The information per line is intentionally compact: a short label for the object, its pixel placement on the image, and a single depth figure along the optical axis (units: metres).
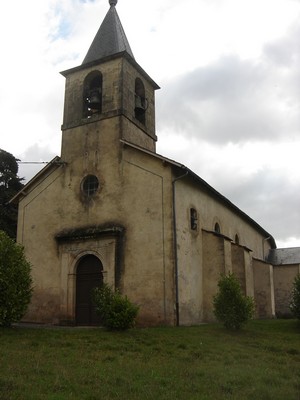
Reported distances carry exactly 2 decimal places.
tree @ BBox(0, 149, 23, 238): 28.61
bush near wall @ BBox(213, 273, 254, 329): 15.10
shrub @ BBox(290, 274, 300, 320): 16.48
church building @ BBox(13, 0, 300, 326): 17.59
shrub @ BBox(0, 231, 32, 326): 14.51
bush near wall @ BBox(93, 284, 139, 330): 14.60
